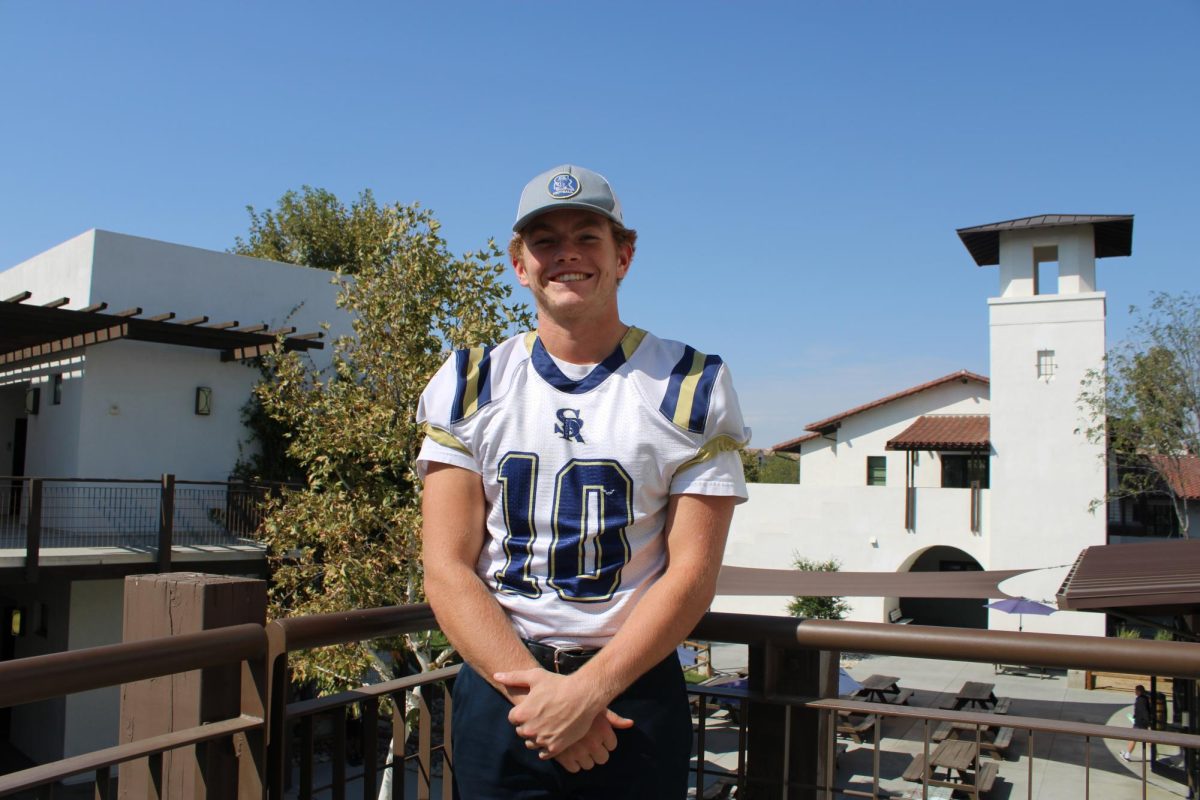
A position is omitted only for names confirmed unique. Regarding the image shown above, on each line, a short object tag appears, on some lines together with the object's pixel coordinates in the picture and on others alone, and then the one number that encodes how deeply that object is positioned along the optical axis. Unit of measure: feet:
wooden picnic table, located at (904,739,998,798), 33.06
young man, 5.42
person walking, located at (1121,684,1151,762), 36.96
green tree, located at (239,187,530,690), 24.14
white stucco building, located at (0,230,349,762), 37.32
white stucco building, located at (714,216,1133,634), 61.46
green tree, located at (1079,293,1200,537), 61.26
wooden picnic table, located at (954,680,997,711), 43.50
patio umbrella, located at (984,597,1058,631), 50.51
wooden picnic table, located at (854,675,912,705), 45.50
